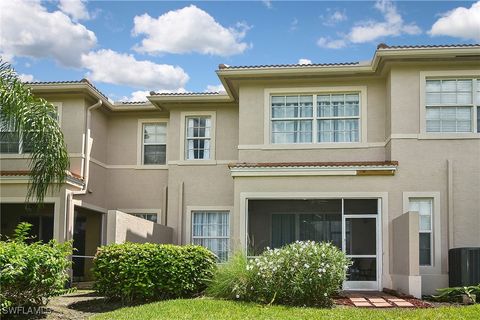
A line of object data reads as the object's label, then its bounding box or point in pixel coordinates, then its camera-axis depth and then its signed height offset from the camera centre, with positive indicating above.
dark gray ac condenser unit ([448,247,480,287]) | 15.22 -1.26
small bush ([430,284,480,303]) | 14.25 -1.83
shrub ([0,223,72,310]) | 10.75 -1.12
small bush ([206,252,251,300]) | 13.50 -1.46
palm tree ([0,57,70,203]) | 13.78 +1.80
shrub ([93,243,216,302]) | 14.06 -1.39
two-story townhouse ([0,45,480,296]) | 16.94 +1.41
